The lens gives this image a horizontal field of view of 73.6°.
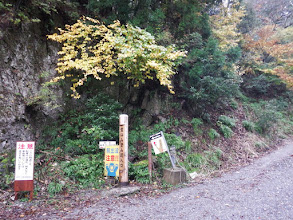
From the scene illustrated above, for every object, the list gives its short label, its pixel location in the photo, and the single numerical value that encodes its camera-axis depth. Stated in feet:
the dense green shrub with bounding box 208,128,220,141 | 29.03
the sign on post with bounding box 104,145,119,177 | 18.49
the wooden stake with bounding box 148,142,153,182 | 19.20
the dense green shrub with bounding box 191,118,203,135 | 29.14
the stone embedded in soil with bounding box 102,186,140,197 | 16.12
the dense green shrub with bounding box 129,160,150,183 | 18.88
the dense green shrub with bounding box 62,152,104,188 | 17.60
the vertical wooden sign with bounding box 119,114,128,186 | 17.67
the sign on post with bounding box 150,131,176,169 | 19.53
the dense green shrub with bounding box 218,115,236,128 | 33.19
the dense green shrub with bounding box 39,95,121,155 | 21.07
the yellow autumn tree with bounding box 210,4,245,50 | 38.37
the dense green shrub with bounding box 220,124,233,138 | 30.91
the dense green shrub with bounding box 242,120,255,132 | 35.60
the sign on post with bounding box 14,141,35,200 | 14.66
